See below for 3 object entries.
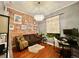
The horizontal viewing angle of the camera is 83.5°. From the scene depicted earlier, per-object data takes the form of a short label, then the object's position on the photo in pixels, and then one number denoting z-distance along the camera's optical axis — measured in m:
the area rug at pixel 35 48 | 1.72
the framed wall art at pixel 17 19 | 1.58
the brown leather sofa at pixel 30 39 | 1.73
